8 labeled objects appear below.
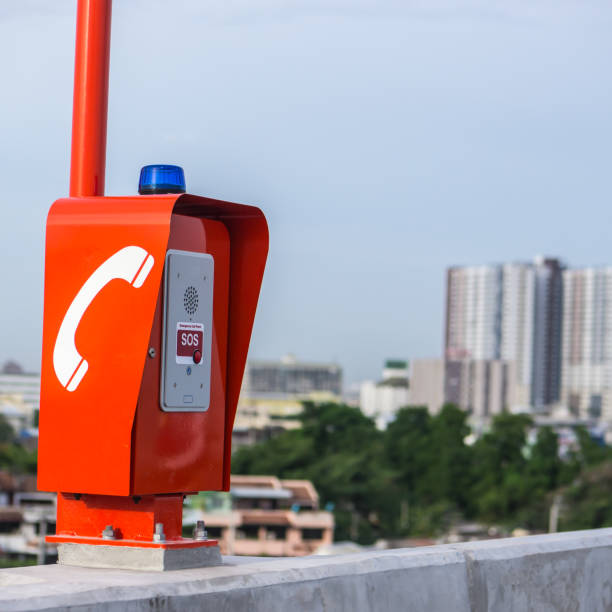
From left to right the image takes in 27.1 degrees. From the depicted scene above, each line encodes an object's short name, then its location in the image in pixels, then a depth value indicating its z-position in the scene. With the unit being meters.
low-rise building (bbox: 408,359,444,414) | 165.38
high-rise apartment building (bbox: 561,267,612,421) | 165.00
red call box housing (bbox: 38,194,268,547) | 3.49
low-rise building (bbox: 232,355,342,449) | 115.88
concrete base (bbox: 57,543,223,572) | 3.43
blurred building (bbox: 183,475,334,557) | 61.53
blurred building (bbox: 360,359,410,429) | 186.88
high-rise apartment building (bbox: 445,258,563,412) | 163.12
